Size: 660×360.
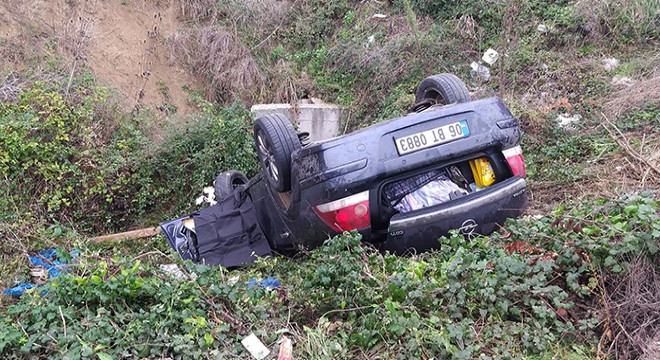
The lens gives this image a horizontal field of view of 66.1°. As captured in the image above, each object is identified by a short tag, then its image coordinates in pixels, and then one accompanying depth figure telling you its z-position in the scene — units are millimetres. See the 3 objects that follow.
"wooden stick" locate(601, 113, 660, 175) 4348
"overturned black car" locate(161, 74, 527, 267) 3275
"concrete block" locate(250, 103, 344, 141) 7211
